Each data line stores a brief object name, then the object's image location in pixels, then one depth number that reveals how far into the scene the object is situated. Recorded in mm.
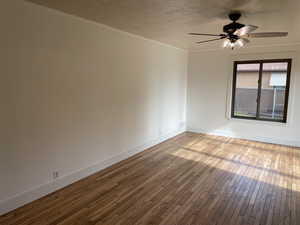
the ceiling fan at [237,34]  2679
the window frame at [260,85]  5139
